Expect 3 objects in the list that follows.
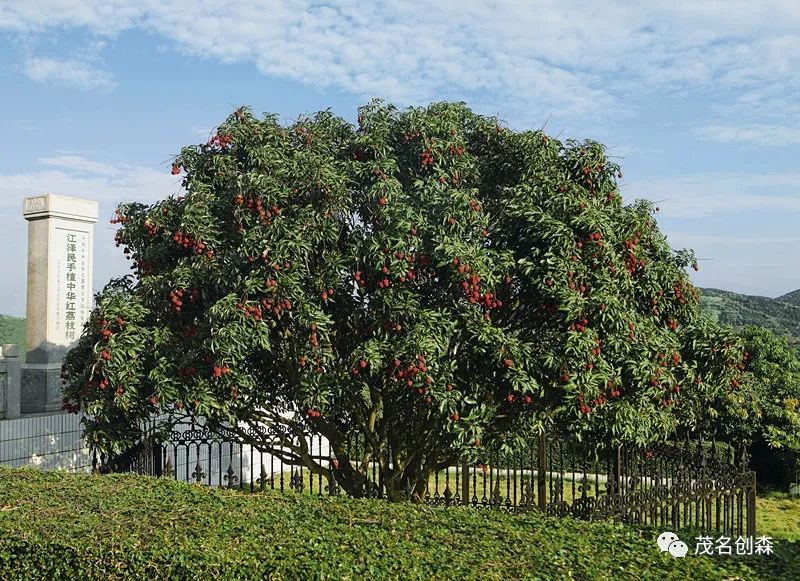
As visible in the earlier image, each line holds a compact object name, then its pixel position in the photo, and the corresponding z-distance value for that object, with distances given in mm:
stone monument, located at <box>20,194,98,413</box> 14938
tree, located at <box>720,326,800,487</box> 15984
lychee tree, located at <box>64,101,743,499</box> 8203
